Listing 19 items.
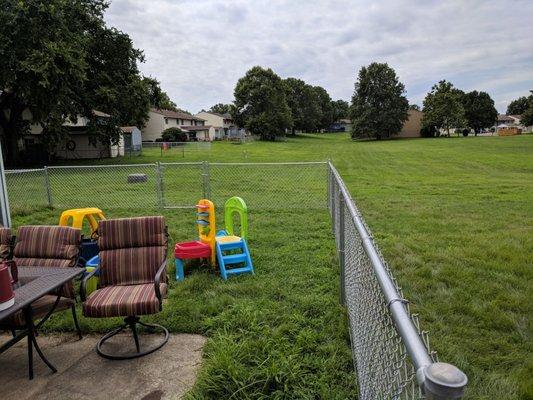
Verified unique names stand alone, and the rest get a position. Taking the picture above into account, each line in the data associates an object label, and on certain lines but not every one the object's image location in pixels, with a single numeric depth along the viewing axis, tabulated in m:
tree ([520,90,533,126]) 66.22
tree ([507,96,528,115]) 118.94
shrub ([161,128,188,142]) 53.53
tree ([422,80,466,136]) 58.41
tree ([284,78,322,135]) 73.56
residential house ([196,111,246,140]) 84.44
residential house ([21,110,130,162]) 29.30
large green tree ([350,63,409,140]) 56.62
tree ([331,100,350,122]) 103.98
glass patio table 3.25
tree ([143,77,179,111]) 29.02
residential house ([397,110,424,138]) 64.56
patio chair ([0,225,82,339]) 4.29
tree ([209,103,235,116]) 131.38
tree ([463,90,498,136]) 74.94
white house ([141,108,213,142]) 62.56
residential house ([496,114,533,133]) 121.74
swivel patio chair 3.82
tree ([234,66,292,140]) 54.91
